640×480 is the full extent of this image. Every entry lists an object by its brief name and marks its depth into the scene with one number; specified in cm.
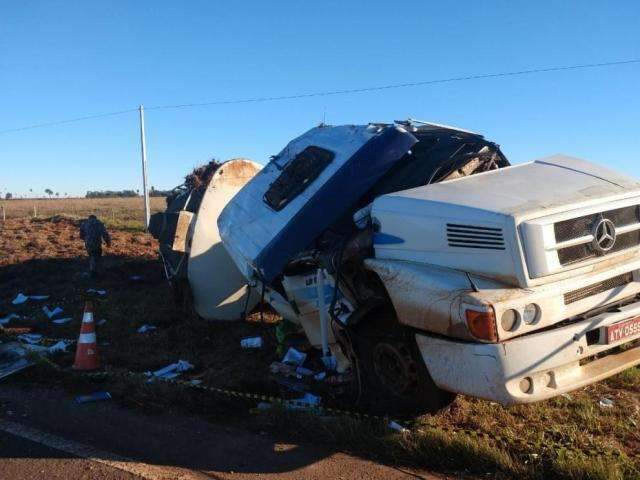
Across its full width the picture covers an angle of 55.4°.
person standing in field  1184
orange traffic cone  629
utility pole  2068
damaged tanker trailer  838
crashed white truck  366
